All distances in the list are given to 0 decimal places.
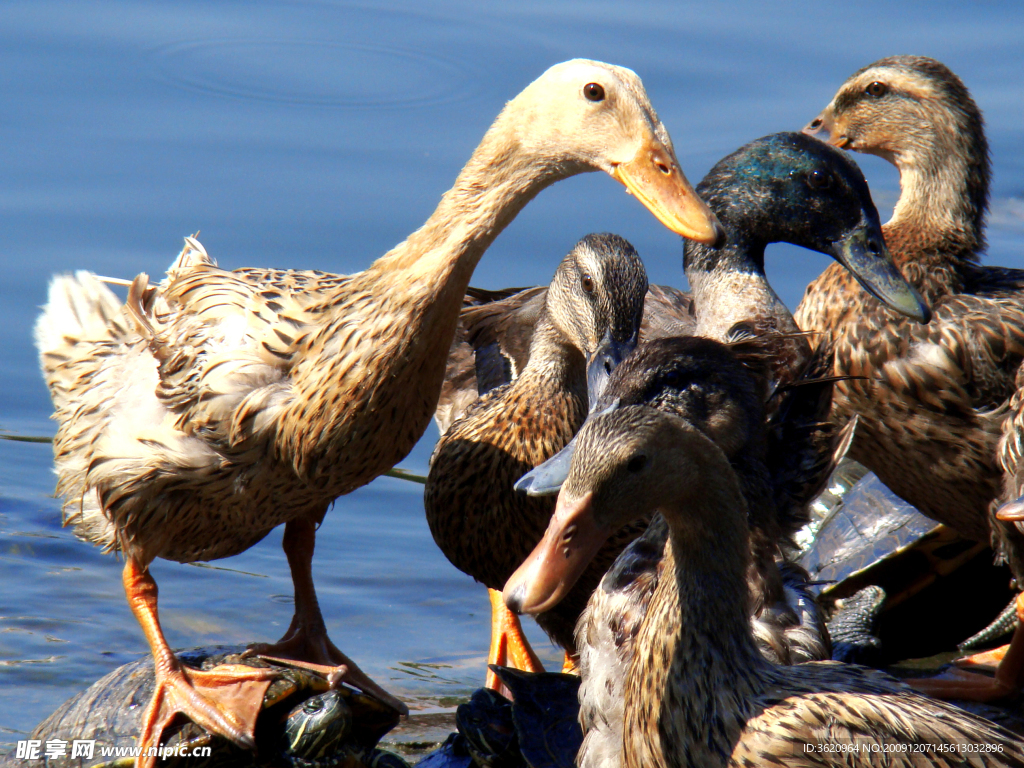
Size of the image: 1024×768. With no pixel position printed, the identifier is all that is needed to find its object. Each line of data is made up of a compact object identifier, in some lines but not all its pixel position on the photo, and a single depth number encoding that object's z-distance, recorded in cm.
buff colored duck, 771
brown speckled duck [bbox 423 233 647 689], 927
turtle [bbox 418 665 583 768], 809
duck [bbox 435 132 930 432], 962
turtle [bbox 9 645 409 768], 847
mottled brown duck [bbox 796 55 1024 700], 944
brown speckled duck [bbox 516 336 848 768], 759
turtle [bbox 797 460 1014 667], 1066
